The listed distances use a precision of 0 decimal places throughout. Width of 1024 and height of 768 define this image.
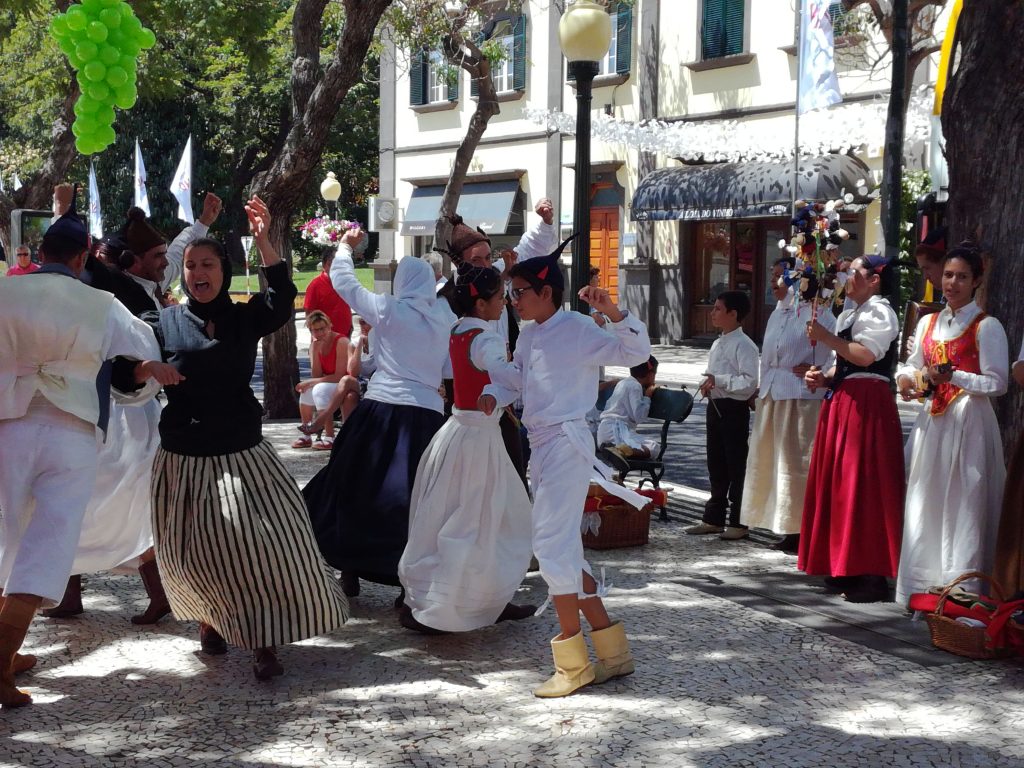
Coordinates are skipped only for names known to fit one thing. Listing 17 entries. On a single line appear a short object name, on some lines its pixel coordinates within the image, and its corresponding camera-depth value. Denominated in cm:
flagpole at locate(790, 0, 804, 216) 1529
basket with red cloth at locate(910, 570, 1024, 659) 568
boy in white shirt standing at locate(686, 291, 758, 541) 857
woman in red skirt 688
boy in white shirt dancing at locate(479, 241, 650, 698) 527
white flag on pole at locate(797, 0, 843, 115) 1512
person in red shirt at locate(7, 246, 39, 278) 1282
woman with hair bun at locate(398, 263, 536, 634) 587
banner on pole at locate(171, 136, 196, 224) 2008
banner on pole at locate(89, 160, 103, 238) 2045
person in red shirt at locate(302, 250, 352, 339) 1282
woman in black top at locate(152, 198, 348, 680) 535
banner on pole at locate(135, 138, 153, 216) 2147
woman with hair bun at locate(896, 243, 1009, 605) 627
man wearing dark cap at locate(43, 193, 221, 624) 634
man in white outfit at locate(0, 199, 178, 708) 509
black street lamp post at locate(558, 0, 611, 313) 941
